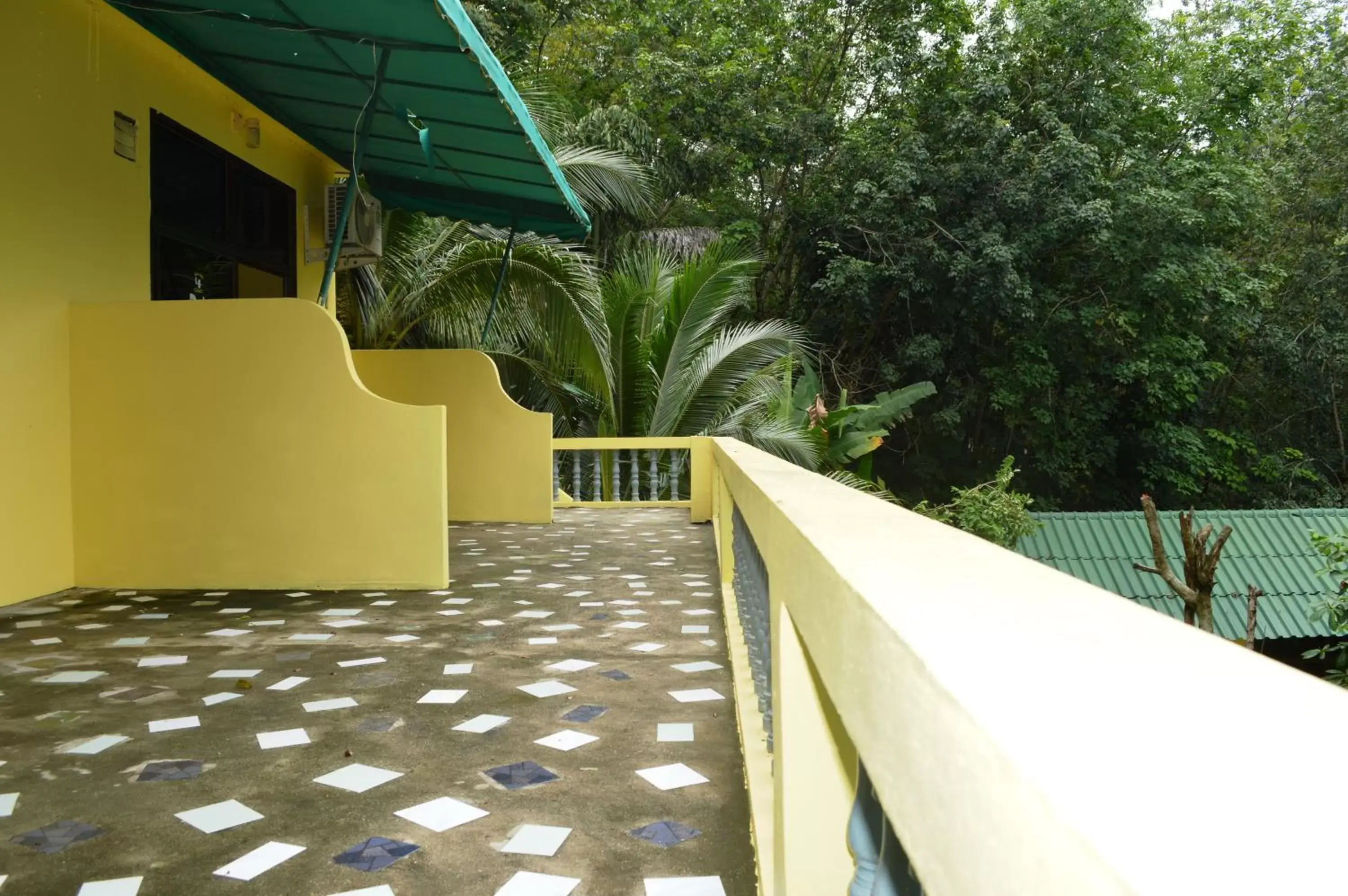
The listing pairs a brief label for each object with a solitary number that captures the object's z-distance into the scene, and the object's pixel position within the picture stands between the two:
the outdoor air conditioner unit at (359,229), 8.02
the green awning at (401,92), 4.89
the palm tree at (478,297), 10.48
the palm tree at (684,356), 11.51
